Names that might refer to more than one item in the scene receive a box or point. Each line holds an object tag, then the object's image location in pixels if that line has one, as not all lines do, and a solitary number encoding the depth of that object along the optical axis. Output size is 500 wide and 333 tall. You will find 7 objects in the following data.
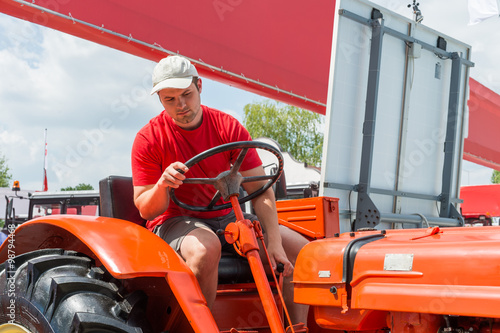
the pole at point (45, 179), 9.33
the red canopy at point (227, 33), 3.59
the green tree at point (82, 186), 30.46
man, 1.80
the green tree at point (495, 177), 27.64
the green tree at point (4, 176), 25.01
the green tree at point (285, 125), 19.05
